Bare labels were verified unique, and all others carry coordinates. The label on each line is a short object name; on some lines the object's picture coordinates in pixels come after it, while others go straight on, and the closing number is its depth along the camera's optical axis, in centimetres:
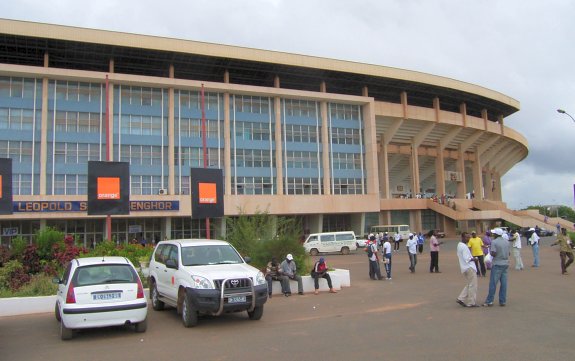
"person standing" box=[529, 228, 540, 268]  1922
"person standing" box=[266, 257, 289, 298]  1378
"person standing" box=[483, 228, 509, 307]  1045
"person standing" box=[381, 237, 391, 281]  1706
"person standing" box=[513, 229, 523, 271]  1834
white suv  927
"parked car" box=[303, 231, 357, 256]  3566
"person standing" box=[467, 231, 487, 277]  1636
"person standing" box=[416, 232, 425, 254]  3271
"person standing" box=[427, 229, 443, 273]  1855
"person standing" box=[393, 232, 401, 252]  3821
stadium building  4056
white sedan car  845
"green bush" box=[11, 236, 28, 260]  1480
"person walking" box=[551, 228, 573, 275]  1617
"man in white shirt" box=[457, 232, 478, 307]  1053
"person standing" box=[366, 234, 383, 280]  1683
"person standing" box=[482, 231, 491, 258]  1853
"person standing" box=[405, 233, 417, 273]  1916
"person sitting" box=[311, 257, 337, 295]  1420
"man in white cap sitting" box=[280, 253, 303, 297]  1397
